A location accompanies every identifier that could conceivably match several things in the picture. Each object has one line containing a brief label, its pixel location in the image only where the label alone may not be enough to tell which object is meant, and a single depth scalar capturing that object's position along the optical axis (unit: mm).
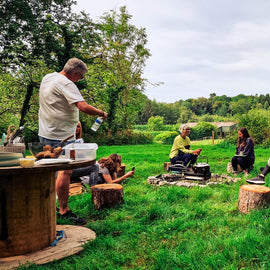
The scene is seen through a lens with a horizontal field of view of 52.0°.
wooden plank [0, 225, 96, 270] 2721
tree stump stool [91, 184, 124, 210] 4570
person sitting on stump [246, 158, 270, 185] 5274
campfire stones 6281
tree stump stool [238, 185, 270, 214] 4184
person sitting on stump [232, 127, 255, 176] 7547
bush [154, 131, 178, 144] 29767
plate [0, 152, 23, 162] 2545
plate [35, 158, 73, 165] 2623
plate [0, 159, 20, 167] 2531
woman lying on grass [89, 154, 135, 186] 6199
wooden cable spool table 2742
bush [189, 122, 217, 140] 40938
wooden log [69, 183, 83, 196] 5849
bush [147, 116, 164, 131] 46219
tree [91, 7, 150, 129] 30375
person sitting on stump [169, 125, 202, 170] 7616
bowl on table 2842
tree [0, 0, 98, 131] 14336
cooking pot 6551
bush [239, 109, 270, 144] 18906
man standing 3387
